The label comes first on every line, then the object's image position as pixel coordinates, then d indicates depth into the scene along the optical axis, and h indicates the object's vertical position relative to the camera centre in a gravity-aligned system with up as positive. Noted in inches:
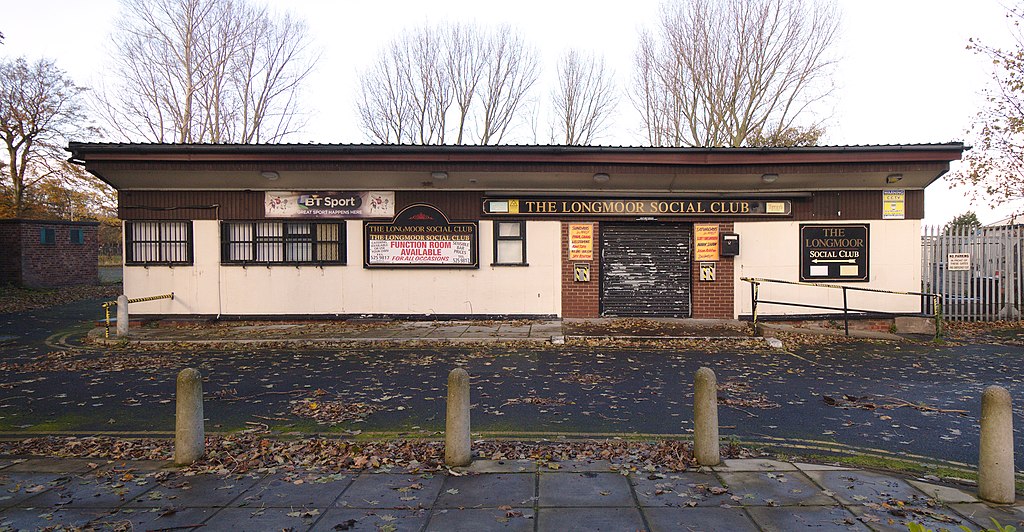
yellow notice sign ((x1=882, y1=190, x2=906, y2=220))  550.9 +51.8
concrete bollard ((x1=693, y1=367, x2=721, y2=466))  185.6 -52.8
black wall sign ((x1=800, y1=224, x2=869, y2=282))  557.0 +5.6
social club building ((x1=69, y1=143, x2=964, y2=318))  557.6 +13.7
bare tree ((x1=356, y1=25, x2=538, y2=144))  1262.4 +357.9
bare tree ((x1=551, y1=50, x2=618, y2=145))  1280.8 +326.3
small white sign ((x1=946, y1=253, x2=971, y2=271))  565.9 -3.7
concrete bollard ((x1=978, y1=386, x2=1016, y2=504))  158.6 -54.2
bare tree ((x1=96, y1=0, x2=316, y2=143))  1146.7 +367.1
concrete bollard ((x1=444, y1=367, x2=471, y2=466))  186.7 -53.5
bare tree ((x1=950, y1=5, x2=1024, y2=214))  616.7 +126.4
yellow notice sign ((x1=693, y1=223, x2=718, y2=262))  567.8 +17.2
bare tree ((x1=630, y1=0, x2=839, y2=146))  1024.2 +338.0
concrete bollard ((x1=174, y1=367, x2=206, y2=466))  191.2 -54.6
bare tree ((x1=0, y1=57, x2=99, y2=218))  1232.2 +294.5
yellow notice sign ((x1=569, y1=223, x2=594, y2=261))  569.3 +18.8
